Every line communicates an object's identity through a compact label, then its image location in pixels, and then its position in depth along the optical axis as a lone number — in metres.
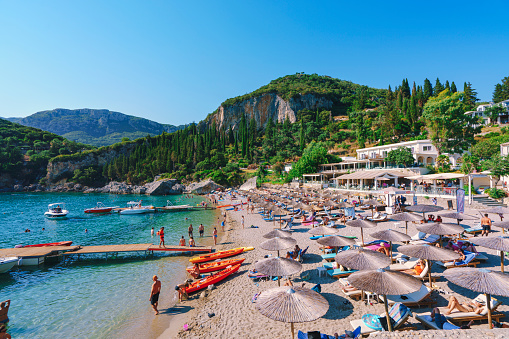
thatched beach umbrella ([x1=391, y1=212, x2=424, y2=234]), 11.70
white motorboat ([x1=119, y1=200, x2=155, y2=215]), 37.59
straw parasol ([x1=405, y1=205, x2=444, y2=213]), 13.78
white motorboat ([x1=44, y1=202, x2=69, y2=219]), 35.31
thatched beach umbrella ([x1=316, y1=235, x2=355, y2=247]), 9.20
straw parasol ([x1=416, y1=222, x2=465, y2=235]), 8.89
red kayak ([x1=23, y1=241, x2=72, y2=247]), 18.96
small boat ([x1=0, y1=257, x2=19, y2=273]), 13.93
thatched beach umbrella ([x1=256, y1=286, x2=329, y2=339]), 4.61
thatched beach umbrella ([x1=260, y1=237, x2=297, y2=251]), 9.16
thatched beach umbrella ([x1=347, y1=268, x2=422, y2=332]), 4.82
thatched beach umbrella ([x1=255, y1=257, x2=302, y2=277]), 6.95
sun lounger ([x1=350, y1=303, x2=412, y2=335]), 5.43
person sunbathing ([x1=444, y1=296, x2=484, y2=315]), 5.86
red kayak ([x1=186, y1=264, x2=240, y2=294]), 10.59
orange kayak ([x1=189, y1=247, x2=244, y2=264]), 14.20
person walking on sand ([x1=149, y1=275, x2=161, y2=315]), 8.96
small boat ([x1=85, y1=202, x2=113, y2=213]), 38.72
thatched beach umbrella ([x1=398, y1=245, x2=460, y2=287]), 6.60
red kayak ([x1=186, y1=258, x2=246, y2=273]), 12.47
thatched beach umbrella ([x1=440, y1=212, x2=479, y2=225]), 12.23
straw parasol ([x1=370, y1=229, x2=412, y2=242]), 8.69
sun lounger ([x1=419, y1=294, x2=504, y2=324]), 5.65
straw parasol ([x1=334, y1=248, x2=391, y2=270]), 6.48
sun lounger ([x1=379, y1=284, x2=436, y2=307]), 6.47
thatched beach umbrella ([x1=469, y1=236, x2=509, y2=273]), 6.89
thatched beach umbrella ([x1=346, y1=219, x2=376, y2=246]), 11.24
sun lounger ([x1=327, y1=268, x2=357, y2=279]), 9.19
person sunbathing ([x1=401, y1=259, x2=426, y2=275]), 8.37
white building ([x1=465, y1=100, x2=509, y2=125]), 52.22
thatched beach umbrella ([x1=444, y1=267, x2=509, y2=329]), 4.66
